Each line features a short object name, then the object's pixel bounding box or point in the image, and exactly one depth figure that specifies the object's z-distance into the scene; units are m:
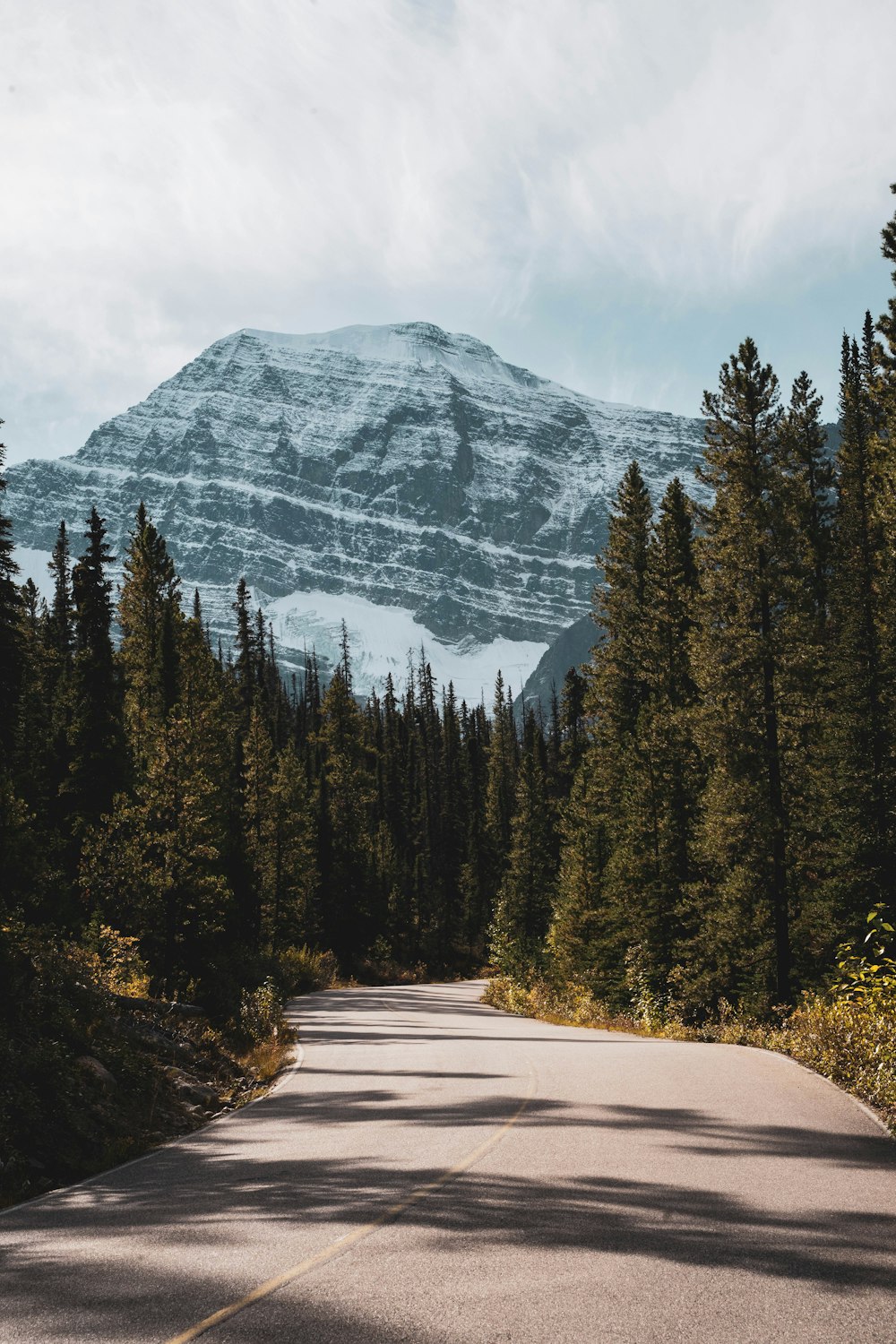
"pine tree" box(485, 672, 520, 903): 94.38
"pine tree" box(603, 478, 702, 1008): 29.47
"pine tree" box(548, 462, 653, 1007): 33.84
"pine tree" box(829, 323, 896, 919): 24.77
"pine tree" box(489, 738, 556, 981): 49.84
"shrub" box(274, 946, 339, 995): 42.19
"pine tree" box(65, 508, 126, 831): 31.77
